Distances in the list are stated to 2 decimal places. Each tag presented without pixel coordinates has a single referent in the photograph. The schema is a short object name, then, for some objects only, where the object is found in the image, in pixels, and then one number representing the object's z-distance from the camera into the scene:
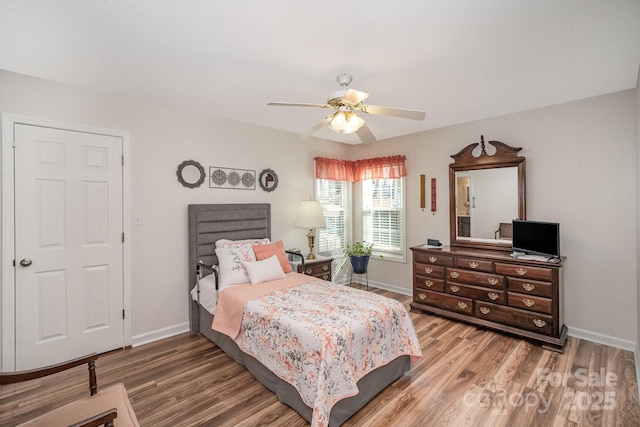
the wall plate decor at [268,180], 4.19
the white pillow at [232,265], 3.12
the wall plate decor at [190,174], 3.46
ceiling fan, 2.16
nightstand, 4.10
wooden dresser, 3.04
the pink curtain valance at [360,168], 4.80
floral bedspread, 1.92
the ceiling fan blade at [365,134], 2.61
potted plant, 4.86
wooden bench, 1.42
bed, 2.09
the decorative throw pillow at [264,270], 3.12
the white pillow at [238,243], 3.51
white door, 2.59
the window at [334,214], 5.07
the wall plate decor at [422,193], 4.58
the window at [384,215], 4.95
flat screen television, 3.13
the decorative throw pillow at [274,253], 3.47
